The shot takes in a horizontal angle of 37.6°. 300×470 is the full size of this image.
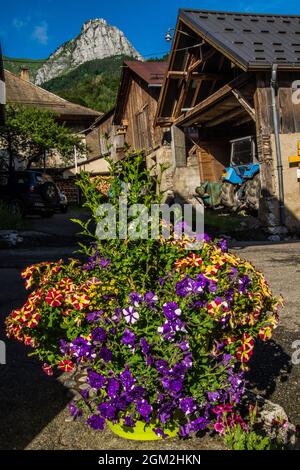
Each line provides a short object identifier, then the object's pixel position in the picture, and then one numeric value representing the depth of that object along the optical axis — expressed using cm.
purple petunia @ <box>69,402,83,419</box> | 238
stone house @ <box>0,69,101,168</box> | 3250
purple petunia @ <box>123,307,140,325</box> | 221
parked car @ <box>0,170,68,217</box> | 1538
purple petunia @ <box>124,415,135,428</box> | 223
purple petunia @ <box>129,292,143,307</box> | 226
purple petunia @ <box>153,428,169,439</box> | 223
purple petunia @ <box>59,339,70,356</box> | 237
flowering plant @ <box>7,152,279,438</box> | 220
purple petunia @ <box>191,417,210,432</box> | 224
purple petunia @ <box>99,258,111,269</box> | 256
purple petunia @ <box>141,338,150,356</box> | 215
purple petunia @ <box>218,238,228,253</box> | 275
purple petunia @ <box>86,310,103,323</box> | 230
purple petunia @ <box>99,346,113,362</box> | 219
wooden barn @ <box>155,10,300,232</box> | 1170
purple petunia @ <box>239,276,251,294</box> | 244
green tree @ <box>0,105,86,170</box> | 2334
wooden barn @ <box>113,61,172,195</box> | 2014
